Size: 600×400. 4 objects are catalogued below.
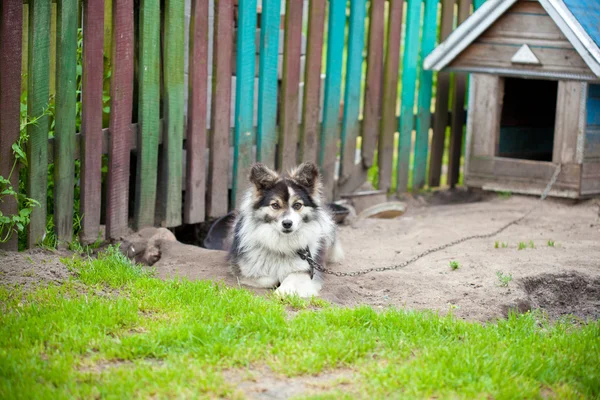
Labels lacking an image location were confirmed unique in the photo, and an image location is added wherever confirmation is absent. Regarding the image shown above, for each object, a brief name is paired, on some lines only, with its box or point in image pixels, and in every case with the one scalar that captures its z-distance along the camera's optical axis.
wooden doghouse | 7.76
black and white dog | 5.61
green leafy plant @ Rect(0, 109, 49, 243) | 5.45
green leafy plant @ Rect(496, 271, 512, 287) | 5.56
